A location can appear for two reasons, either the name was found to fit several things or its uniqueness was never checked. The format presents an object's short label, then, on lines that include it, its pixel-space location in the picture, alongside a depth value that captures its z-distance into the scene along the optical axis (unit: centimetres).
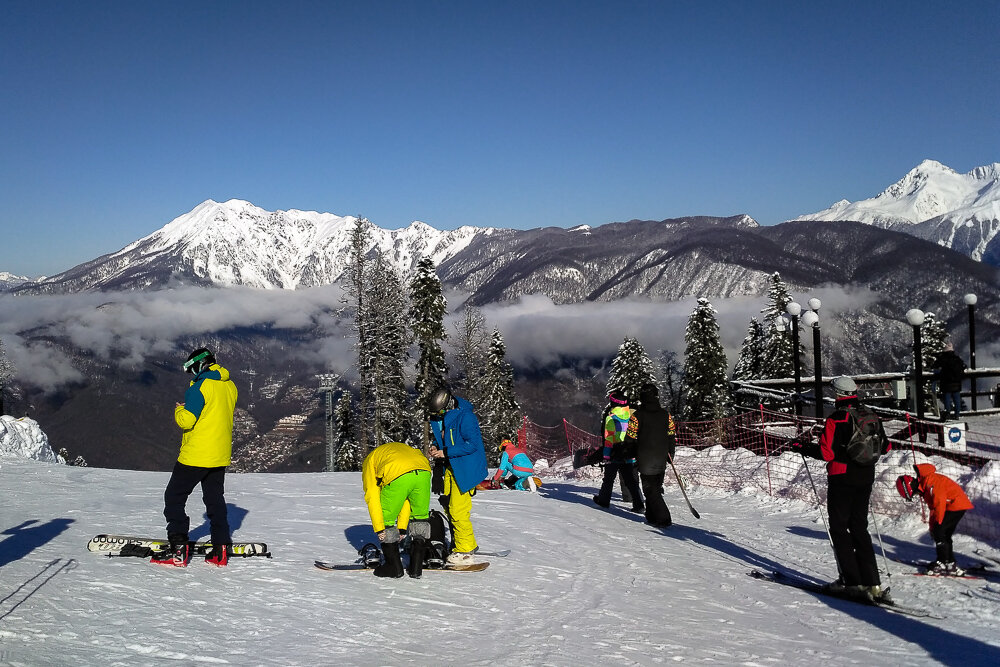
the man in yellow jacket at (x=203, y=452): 720
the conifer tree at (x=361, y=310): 3806
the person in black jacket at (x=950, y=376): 1942
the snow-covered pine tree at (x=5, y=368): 6311
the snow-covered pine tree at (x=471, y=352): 4897
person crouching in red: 878
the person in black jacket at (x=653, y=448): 1142
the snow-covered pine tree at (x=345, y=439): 5056
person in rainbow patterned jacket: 1280
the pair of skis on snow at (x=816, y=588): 712
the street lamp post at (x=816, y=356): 1970
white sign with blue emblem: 1448
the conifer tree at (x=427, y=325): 4109
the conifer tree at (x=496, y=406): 4709
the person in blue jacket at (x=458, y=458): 799
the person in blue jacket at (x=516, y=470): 1563
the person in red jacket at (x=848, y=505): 755
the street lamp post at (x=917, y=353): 1764
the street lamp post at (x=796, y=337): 2146
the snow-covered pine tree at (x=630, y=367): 5013
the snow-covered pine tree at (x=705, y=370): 4978
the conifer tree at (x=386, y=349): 3819
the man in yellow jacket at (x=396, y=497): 718
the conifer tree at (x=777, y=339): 4706
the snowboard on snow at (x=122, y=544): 758
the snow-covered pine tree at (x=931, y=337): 4503
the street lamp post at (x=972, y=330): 2411
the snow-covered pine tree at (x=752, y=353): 5159
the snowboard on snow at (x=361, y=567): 766
